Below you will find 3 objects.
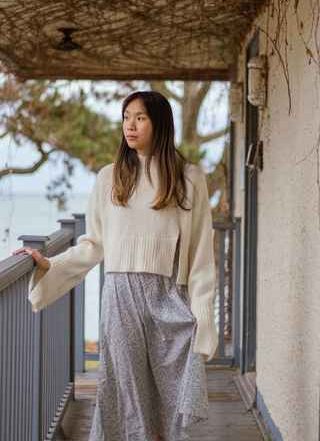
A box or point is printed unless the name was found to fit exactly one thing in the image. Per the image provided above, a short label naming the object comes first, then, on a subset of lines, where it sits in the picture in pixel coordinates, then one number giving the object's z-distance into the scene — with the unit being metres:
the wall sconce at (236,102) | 6.01
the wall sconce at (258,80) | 4.54
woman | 3.16
